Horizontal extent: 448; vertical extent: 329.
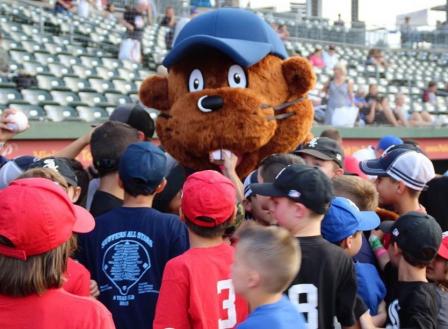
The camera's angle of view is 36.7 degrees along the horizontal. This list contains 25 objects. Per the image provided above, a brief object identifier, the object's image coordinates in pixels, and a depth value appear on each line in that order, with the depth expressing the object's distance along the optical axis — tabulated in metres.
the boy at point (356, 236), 2.80
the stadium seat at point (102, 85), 9.90
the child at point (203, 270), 2.37
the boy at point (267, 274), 2.04
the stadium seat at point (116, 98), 9.56
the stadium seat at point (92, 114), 8.37
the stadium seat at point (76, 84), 9.52
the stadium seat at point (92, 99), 9.21
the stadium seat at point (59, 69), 9.87
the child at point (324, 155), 3.75
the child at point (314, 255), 2.47
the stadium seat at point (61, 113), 8.07
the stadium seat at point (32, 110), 7.81
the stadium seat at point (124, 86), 10.22
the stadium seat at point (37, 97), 8.38
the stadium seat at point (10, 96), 8.06
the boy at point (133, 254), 2.69
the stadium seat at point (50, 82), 9.15
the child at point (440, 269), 3.02
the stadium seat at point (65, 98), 8.78
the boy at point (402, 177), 3.48
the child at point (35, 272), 1.83
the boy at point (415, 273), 2.75
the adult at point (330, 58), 15.04
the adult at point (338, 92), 9.96
